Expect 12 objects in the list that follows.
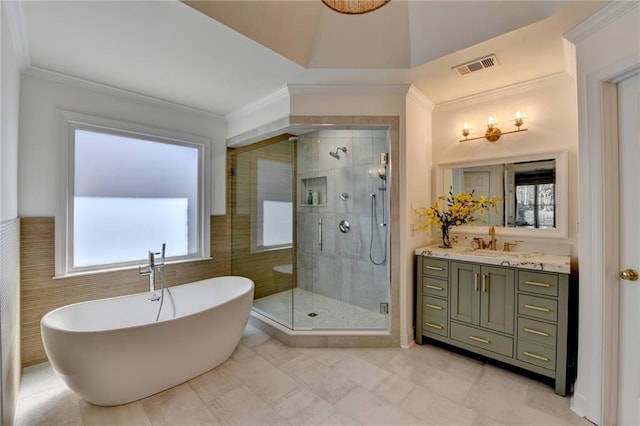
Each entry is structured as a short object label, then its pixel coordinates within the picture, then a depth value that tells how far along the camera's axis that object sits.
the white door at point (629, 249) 1.56
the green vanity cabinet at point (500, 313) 1.95
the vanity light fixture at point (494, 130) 2.53
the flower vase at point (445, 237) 2.79
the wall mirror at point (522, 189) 2.36
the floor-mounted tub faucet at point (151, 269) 2.49
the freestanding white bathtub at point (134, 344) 1.65
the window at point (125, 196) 2.43
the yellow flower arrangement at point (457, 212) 2.70
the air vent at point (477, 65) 2.13
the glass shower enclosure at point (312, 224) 3.18
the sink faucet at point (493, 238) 2.64
